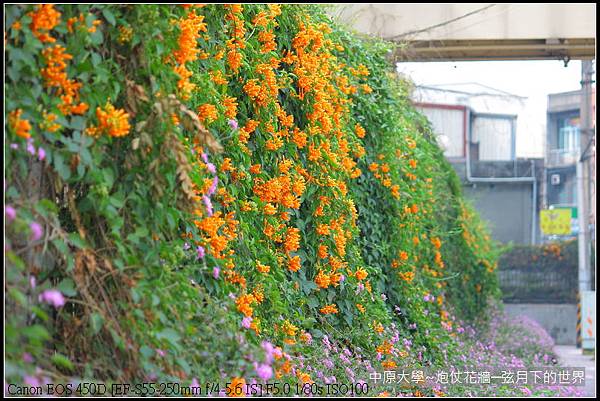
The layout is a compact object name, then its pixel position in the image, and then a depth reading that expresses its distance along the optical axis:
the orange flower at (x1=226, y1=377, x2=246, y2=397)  3.56
